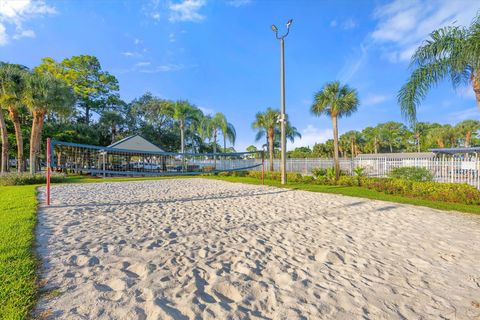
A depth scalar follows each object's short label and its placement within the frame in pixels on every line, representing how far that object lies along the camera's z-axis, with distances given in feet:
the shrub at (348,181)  38.32
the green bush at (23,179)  38.29
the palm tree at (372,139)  180.55
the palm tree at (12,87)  47.52
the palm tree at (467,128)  126.41
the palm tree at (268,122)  76.13
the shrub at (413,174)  34.96
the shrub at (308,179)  44.21
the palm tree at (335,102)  53.36
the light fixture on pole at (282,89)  40.69
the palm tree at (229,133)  94.70
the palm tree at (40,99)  48.51
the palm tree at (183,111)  86.07
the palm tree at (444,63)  15.70
